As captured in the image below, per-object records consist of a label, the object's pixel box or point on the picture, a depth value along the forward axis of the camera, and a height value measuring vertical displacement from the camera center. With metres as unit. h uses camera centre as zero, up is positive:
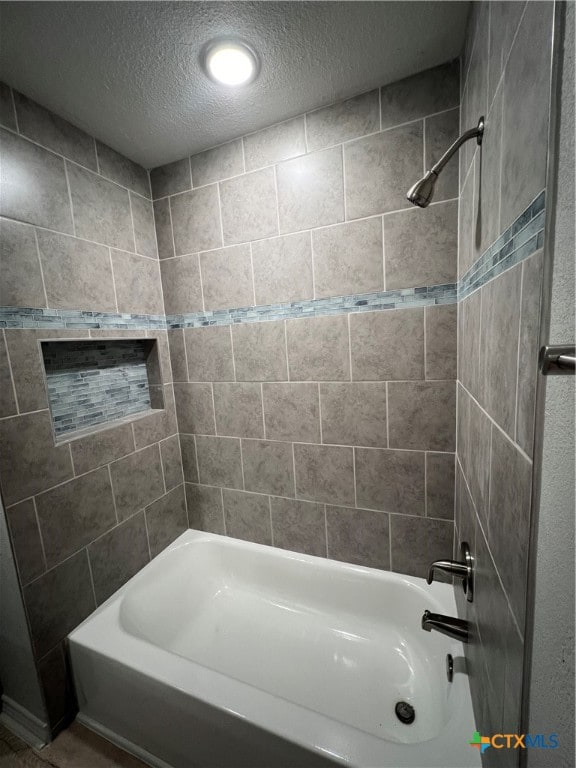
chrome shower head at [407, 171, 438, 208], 0.88 +0.43
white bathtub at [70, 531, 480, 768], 0.88 -1.23
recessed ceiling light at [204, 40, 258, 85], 0.99 +0.96
